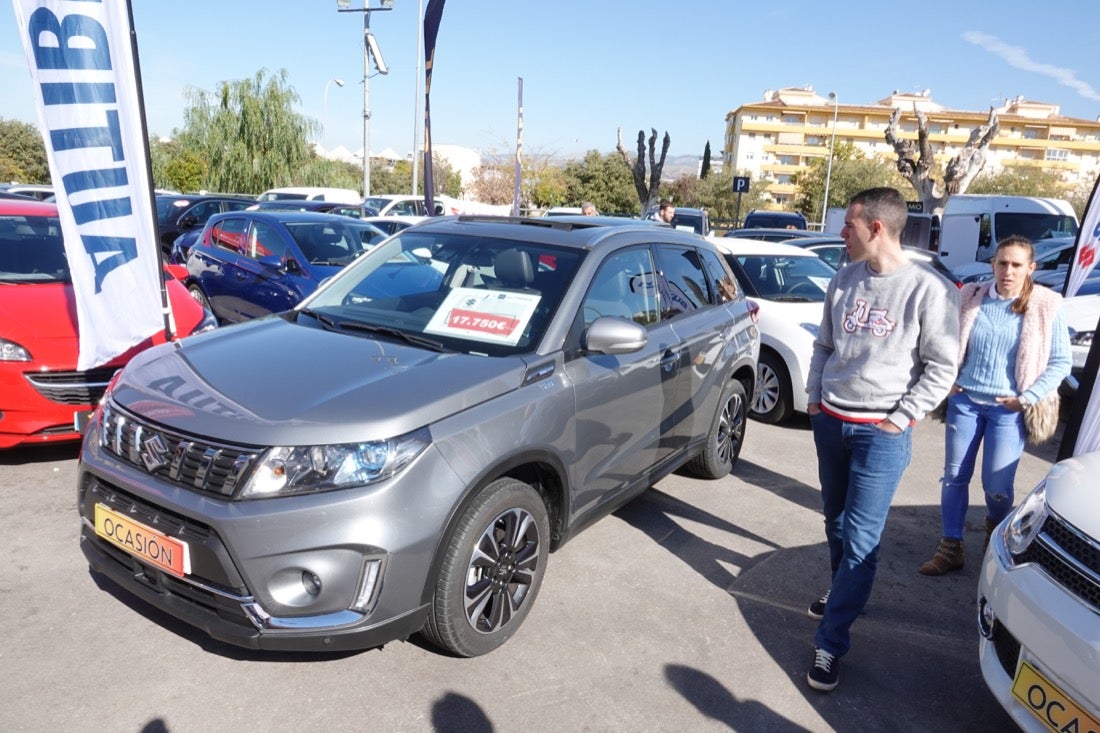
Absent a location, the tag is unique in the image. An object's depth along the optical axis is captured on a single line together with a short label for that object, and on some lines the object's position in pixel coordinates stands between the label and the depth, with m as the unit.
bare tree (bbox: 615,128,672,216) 35.78
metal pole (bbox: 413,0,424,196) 26.44
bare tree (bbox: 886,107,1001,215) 27.92
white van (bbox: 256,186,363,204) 21.41
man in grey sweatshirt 2.93
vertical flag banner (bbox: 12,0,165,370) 4.48
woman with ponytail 3.88
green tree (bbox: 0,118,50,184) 48.72
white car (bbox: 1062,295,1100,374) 7.27
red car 4.41
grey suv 2.54
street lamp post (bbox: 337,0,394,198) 23.58
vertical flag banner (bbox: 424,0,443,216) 15.28
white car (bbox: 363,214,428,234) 12.57
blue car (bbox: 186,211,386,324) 7.94
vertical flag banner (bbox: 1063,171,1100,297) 4.32
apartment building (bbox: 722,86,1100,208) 86.06
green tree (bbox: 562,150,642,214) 49.97
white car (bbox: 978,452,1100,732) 2.29
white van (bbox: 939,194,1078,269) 15.90
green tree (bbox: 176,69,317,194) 33.47
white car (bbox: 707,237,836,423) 6.77
